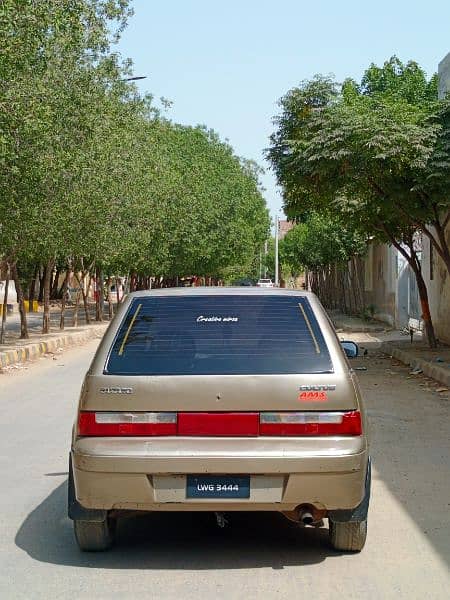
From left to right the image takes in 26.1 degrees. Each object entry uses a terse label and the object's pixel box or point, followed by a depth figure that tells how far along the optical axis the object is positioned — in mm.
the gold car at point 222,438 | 5512
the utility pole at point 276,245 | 84200
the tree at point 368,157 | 17328
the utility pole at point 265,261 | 119250
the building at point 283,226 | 177150
